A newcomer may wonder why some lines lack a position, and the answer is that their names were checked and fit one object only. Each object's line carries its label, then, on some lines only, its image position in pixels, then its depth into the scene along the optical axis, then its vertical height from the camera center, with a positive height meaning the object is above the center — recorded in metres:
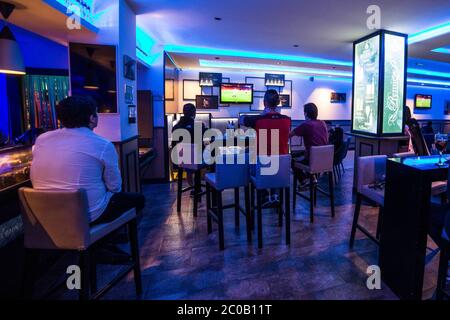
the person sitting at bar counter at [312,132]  3.64 -0.05
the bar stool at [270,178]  2.70 -0.47
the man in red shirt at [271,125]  2.89 +0.04
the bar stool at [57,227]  1.48 -0.53
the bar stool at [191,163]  3.55 -0.44
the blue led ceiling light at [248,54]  5.68 +1.63
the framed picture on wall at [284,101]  8.83 +0.86
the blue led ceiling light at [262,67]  7.19 +1.69
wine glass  2.11 -0.12
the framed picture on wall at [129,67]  3.17 +0.72
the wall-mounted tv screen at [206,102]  7.91 +0.75
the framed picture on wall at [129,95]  3.25 +0.41
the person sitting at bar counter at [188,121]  3.81 +0.11
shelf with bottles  1.84 -0.27
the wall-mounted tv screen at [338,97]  9.61 +1.05
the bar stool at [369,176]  2.54 -0.45
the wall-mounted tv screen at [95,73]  2.89 +0.59
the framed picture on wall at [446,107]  12.67 +0.91
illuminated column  4.16 +0.69
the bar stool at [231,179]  2.69 -0.49
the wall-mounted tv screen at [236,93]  7.89 +1.00
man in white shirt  1.56 -0.17
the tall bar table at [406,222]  1.79 -0.64
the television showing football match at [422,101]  11.88 +1.12
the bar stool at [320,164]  3.40 -0.44
